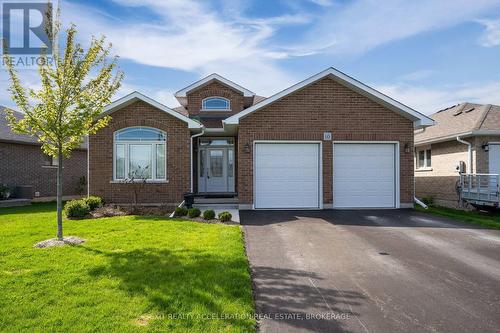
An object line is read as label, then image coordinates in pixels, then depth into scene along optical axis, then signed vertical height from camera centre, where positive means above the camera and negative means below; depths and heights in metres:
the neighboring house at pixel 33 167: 16.42 +0.29
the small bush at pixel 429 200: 16.43 -1.56
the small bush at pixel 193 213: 10.62 -1.37
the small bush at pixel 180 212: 10.93 -1.37
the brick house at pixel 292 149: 12.76 +0.90
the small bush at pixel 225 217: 10.07 -1.43
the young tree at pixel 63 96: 7.04 +1.71
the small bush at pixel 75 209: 10.71 -1.25
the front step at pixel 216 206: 12.96 -1.40
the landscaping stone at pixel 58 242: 6.92 -1.54
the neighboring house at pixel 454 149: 13.99 +0.99
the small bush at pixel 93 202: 11.90 -1.11
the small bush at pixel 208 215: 10.29 -1.39
